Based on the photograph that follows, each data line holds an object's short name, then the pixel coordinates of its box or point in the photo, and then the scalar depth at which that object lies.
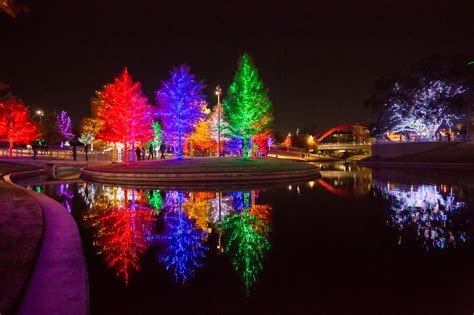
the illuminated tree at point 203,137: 49.50
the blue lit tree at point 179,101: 35.19
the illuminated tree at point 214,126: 49.28
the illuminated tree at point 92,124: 42.91
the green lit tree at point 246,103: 34.56
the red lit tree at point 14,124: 45.50
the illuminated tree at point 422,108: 55.41
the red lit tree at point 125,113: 32.59
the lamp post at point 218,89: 37.63
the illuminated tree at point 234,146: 50.60
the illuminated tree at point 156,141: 67.26
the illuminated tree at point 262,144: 51.69
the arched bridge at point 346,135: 131.25
